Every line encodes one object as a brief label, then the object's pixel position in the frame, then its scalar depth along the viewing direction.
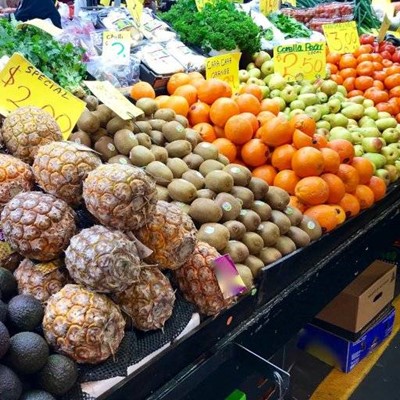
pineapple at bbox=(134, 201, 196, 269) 1.37
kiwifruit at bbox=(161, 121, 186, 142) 2.09
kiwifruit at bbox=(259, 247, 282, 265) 1.86
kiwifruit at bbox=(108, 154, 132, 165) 1.80
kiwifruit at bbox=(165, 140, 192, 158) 2.03
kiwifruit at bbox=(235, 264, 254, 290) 1.70
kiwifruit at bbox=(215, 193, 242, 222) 1.81
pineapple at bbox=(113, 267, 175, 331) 1.31
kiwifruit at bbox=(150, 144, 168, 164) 1.94
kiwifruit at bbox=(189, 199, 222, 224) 1.74
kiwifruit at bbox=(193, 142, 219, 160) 2.08
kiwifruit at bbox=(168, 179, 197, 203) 1.79
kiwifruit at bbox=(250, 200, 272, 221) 1.96
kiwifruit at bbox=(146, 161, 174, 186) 1.84
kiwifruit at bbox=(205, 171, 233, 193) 1.88
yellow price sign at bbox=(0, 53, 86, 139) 1.83
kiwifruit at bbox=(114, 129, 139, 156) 1.88
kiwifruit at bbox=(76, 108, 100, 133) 1.90
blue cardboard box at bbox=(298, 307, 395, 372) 2.82
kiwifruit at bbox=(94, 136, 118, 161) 1.87
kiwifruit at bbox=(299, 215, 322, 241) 2.10
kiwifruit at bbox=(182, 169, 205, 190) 1.90
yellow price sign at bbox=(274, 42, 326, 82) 3.26
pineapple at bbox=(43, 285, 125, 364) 1.17
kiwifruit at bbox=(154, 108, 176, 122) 2.22
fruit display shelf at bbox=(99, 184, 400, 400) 1.42
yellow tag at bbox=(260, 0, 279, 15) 4.33
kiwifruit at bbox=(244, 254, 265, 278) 1.78
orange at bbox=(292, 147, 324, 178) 2.25
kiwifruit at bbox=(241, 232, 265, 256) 1.82
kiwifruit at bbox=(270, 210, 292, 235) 1.99
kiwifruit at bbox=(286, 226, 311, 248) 2.01
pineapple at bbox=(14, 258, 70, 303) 1.27
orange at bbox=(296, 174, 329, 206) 2.23
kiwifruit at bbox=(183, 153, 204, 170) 2.02
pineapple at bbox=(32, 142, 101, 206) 1.34
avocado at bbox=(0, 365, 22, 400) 1.05
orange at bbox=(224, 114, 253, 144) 2.34
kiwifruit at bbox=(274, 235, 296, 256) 1.94
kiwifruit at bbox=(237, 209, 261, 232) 1.86
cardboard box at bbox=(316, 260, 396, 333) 2.76
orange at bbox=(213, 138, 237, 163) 2.33
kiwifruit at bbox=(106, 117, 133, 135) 1.95
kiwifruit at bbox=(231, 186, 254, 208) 1.92
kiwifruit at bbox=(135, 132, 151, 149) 1.96
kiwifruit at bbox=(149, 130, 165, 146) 2.08
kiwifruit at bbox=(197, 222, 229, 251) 1.66
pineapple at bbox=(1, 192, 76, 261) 1.25
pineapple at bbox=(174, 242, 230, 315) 1.49
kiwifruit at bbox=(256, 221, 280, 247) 1.90
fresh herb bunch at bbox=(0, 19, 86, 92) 2.22
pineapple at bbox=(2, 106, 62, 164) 1.55
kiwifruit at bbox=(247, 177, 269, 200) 2.04
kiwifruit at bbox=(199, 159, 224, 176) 1.99
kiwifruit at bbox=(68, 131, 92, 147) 1.87
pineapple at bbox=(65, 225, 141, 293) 1.18
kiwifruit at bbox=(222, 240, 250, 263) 1.73
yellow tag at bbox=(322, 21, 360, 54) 3.93
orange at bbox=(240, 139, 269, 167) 2.34
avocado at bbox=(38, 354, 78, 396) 1.13
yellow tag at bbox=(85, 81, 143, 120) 1.95
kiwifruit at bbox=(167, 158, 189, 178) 1.93
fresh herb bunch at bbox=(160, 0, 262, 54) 3.32
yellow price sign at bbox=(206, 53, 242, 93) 2.95
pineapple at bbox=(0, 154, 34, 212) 1.40
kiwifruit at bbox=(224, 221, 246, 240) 1.77
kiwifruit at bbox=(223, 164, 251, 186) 1.98
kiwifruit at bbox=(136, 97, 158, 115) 2.22
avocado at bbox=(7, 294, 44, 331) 1.17
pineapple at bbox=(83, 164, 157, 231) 1.25
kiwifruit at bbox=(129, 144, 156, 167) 1.86
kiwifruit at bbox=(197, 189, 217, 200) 1.84
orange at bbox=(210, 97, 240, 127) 2.42
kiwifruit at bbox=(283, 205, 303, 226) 2.09
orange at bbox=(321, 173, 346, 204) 2.31
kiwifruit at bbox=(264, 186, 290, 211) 2.07
